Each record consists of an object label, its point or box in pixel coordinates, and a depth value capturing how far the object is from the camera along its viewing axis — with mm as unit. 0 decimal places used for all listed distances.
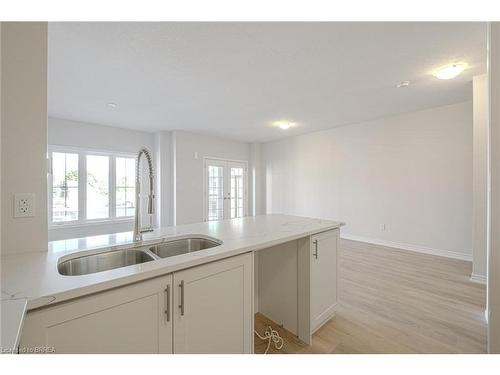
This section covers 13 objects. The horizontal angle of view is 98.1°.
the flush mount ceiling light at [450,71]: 2350
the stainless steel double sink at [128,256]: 1175
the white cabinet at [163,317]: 741
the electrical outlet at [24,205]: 1143
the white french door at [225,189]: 5910
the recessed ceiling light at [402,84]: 2736
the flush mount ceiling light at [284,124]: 4570
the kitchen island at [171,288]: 748
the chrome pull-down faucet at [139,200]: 1352
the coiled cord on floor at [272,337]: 1658
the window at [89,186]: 4133
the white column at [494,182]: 1176
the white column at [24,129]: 1119
